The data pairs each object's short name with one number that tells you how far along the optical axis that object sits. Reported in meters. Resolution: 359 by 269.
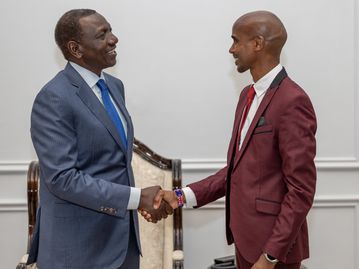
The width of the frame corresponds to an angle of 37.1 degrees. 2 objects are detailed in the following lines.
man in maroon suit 1.96
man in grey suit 2.03
